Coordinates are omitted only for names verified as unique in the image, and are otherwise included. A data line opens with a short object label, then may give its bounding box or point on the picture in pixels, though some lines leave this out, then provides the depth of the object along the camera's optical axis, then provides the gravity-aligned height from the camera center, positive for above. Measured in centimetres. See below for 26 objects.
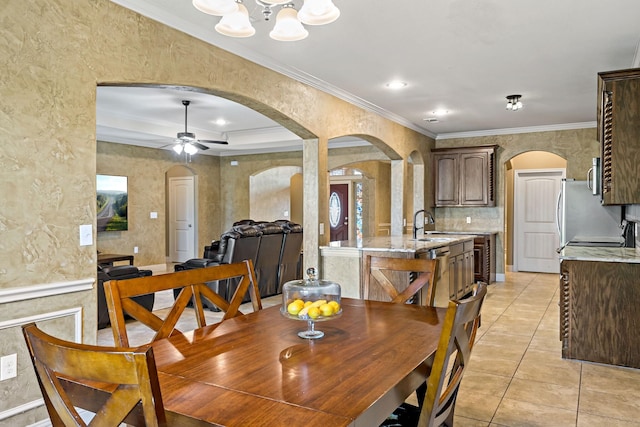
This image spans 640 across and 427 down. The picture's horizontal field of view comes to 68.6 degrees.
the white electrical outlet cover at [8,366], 227 -75
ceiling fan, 659 +100
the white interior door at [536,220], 891 -20
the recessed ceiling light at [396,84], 487 +133
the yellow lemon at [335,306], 178 -36
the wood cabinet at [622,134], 341 +55
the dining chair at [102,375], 92 -33
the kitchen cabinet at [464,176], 760 +57
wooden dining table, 115 -49
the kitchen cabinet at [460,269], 551 -75
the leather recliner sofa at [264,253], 564 -53
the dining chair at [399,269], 254 -35
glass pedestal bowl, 175 -36
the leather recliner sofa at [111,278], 470 -70
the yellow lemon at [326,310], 175 -37
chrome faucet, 785 -13
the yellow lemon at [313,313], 174 -38
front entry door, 1300 +0
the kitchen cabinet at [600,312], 355 -80
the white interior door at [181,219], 1072 -17
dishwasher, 492 -73
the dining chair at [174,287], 183 -37
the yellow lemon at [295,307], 177 -37
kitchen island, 464 -45
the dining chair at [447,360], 131 -45
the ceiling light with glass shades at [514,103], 545 +125
